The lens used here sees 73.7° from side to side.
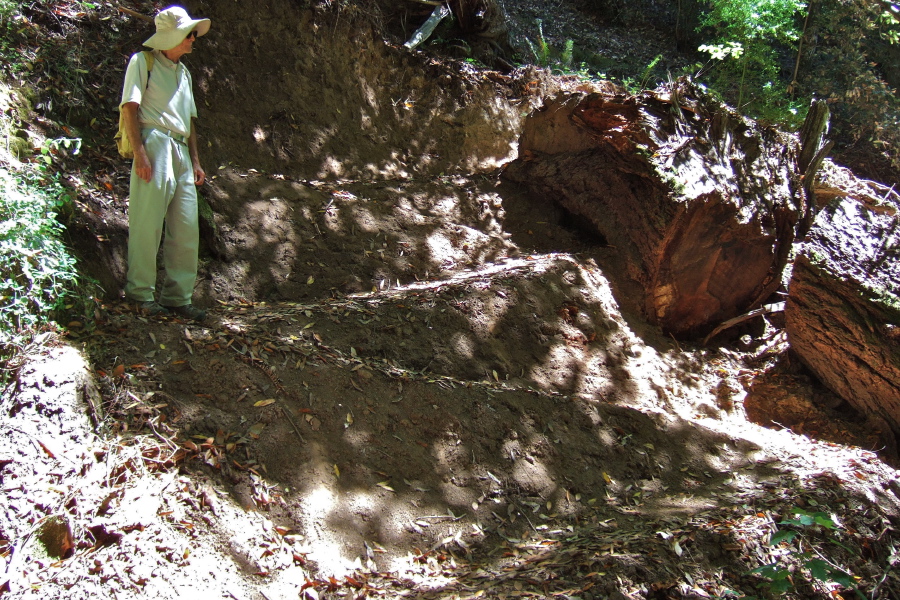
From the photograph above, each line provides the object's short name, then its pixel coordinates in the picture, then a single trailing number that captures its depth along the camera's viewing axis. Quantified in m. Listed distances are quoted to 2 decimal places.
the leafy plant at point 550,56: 11.17
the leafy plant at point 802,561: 2.44
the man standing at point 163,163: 3.94
